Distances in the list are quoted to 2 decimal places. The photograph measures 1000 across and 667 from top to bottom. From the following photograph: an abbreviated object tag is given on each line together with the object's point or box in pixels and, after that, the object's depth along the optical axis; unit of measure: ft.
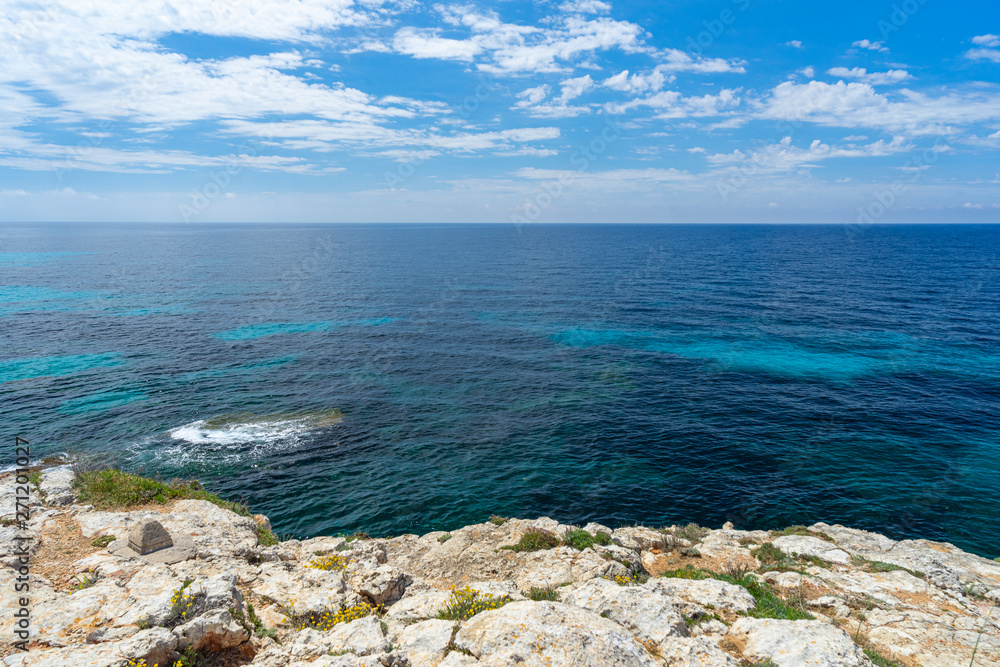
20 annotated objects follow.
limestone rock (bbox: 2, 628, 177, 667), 34.99
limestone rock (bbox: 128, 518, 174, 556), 57.57
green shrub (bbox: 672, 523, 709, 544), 75.51
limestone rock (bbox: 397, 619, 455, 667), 38.58
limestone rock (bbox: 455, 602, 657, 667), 37.27
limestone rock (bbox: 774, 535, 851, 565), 66.74
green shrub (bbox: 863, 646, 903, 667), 40.61
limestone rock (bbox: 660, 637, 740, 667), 39.11
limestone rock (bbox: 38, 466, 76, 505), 72.23
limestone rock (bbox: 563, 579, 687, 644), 42.93
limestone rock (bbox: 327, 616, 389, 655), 39.50
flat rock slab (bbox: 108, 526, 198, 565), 56.57
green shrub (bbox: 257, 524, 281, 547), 71.49
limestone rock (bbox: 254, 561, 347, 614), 49.03
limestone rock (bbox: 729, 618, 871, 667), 39.32
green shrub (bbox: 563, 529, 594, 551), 66.80
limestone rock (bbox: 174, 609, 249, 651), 39.96
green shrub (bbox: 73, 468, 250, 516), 74.54
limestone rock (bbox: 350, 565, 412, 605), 52.65
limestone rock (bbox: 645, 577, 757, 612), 49.90
